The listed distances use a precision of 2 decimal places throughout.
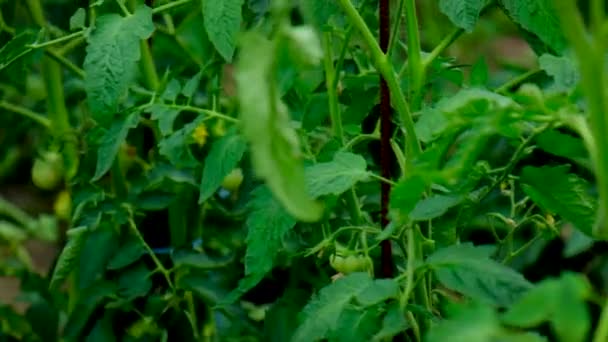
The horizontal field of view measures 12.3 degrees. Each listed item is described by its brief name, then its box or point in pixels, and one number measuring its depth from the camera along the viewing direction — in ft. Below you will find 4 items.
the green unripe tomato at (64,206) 9.09
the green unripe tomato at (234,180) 8.48
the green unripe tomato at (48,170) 8.87
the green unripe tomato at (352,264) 7.48
